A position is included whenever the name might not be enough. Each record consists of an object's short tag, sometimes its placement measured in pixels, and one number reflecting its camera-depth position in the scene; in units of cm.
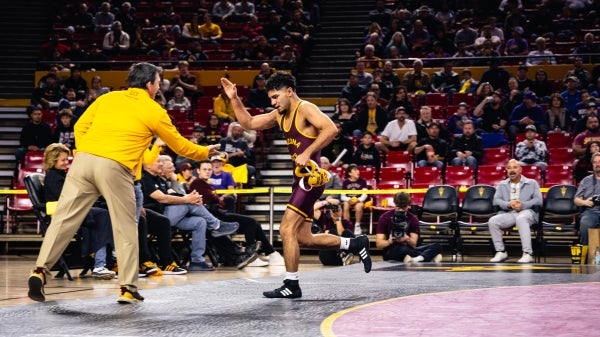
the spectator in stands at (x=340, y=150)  1714
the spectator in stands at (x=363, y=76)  1961
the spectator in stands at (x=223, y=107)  1912
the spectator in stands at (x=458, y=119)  1733
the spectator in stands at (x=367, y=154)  1673
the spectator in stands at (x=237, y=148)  1683
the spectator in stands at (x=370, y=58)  2032
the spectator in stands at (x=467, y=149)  1627
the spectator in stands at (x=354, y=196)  1549
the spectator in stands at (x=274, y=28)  2264
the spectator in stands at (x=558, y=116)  1714
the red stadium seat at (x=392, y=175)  1622
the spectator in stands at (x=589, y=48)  1967
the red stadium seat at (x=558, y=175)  1553
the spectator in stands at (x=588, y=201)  1369
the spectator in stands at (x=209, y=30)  2323
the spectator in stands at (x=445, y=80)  1944
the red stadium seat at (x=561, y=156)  1606
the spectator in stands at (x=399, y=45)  2098
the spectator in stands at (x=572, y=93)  1784
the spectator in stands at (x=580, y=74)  1856
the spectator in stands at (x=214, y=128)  1794
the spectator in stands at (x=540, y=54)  1977
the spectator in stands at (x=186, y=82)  2038
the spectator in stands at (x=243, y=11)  2392
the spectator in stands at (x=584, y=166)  1522
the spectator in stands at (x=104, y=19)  2414
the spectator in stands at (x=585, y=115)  1622
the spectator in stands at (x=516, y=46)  2033
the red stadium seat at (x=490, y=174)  1573
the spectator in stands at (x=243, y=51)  2178
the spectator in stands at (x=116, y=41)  2303
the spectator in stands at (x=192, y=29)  2331
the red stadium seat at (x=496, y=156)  1639
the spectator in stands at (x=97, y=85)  1979
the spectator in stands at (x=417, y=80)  1942
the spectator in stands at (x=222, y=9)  2414
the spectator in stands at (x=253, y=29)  2284
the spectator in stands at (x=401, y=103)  1823
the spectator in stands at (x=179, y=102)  1975
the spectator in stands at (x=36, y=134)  1802
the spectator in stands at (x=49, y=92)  2033
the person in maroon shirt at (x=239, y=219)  1328
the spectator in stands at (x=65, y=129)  1791
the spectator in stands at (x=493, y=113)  1753
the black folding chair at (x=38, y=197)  1085
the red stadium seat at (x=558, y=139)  1659
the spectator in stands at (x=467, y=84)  1905
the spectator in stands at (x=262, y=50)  2164
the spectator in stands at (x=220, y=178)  1525
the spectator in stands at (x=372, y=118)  1784
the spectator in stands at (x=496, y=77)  1891
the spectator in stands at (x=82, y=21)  2430
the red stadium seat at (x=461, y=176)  1595
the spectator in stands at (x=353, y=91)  1922
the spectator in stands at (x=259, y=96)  1936
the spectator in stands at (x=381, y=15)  2273
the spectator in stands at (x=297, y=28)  2244
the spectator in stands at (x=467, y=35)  2122
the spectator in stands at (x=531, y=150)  1591
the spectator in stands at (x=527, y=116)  1703
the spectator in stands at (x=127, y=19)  2411
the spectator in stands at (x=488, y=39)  2042
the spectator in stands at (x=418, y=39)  2111
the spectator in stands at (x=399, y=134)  1717
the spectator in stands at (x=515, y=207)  1405
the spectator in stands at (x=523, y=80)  1875
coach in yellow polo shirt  766
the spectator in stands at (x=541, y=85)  1866
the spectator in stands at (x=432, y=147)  1667
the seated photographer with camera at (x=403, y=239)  1345
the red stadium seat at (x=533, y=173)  1562
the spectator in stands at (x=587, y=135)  1580
